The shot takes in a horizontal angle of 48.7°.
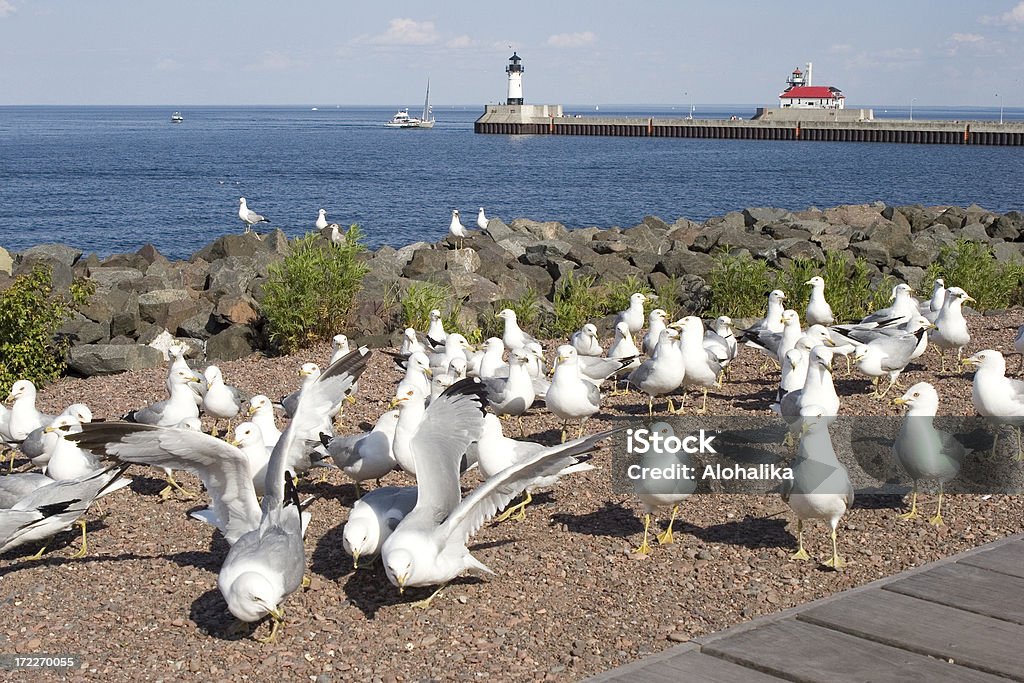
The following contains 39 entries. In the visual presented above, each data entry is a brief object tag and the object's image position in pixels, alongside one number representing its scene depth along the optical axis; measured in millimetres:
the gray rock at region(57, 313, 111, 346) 13891
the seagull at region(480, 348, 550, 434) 8914
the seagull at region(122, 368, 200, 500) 8547
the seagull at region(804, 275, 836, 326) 12609
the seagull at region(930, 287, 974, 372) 10828
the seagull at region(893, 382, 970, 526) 6789
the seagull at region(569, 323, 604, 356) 11023
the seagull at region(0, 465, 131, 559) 6523
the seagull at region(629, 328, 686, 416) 9258
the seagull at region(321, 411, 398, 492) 7391
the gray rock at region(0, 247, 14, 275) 19072
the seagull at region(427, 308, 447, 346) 11602
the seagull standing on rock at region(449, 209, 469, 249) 25734
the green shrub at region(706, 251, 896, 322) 14125
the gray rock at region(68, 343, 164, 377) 12414
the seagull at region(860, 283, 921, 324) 11555
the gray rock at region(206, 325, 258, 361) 13406
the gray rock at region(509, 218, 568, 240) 25391
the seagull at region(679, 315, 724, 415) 9547
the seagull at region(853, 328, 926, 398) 9812
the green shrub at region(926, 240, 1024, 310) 15086
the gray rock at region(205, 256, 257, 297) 16734
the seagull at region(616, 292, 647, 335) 12591
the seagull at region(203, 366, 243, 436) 9078
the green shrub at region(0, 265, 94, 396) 11758
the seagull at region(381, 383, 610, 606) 5570
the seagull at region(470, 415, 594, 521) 7051
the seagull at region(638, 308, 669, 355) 10828
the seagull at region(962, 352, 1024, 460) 7883
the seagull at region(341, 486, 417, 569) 6004
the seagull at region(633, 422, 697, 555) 6434
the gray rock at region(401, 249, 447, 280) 17734
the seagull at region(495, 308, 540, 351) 11703
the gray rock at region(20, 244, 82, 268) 20391
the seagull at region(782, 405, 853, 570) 6066
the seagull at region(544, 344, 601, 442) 8484
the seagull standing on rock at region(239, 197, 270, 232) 30922
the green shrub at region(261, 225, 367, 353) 12773
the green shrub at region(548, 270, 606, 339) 13945
